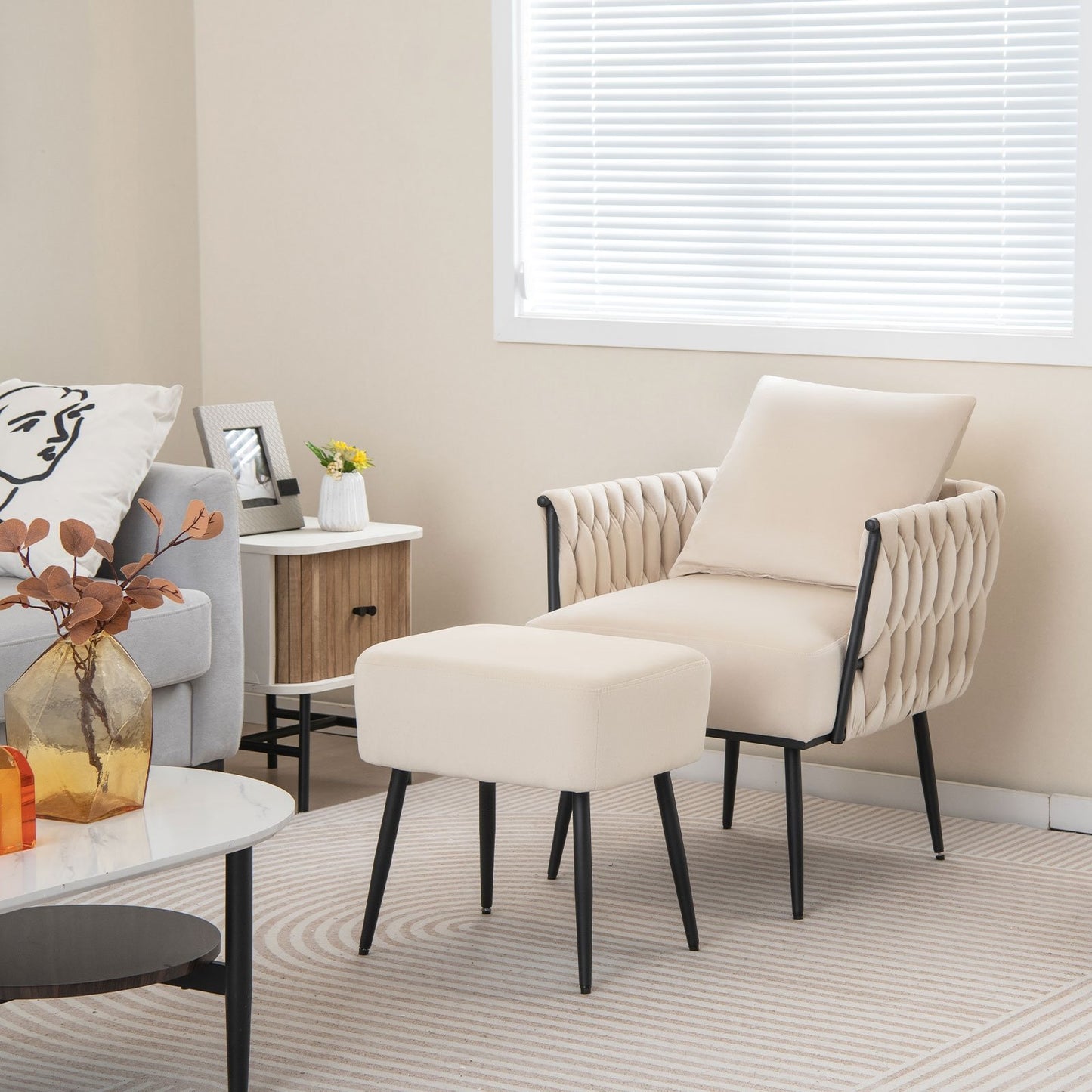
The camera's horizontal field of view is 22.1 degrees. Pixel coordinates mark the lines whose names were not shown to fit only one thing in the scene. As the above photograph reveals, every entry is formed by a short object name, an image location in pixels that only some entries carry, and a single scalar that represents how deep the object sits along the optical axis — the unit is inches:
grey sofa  206.8
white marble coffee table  125.4
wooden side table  240.3
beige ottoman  161.7
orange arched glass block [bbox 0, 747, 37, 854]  127.1
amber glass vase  134.7
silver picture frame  245.1
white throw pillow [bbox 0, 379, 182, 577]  211.5
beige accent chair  187.8
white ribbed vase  249.4
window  224.8
